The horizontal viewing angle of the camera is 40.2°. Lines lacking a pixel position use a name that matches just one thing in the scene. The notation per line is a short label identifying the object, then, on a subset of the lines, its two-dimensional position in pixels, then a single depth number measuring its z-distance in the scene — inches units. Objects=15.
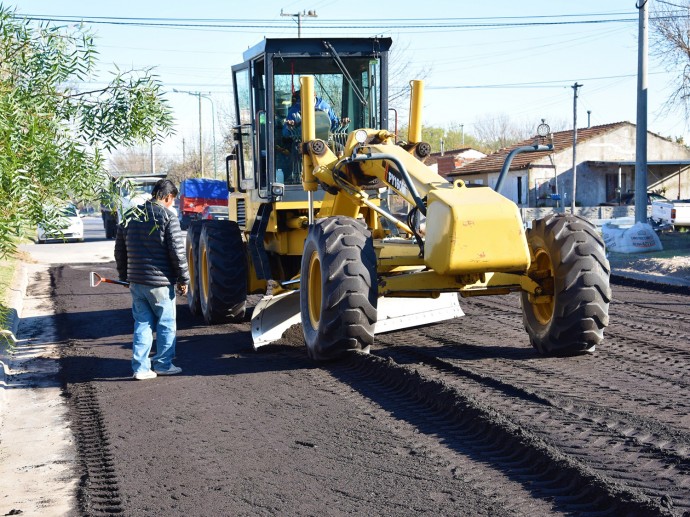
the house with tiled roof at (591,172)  2260.1
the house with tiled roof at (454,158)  2962.6
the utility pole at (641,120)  844.6
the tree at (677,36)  1210.0
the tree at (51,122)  194.4
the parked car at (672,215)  1123.9
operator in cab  452.8
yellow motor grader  331.0
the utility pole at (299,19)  1718.8
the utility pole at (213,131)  2072.1
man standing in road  350.6
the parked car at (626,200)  2049.2
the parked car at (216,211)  1237.1
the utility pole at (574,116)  2047.9
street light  2132.6
